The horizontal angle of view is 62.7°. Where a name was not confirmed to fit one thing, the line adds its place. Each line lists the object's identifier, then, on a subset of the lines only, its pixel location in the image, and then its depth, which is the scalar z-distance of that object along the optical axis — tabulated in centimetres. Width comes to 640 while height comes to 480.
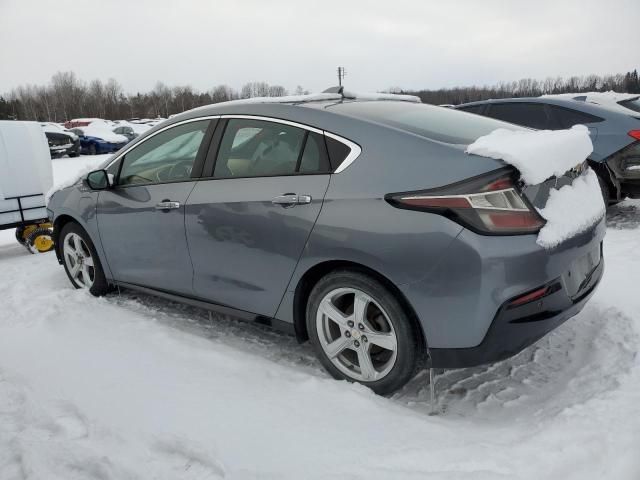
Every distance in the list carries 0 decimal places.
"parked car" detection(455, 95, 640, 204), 610
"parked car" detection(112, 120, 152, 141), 2845
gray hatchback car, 236
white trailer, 629
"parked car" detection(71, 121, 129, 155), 2602
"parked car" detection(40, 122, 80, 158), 2162
